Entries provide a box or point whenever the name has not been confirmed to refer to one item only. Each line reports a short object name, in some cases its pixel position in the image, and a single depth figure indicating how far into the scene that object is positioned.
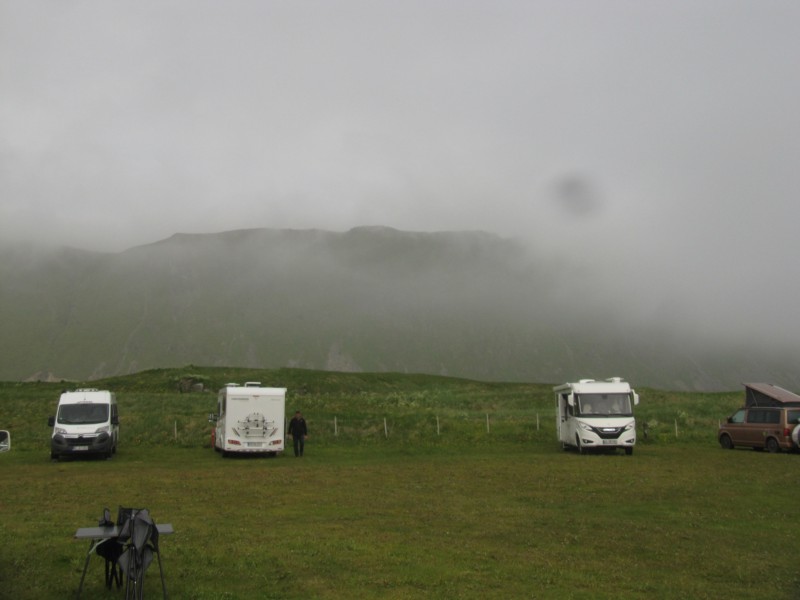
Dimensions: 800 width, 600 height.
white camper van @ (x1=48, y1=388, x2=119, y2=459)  28.39
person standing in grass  29.73
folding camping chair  7.88
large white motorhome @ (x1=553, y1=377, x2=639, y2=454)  29.06
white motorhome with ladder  29.19
